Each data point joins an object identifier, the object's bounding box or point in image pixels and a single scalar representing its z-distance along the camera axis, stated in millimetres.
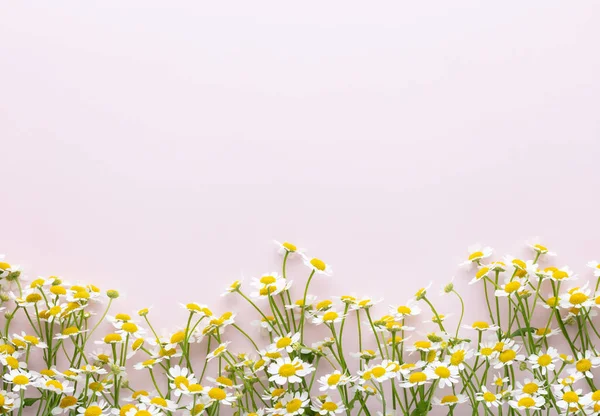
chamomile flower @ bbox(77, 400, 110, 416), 1034
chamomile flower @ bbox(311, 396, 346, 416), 1028
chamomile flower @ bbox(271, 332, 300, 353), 1042
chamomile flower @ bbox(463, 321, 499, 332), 1042
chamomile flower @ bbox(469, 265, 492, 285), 1044
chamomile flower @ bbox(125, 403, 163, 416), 1022
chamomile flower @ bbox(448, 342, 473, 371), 1030
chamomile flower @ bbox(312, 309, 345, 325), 1043
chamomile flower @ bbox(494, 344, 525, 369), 1035
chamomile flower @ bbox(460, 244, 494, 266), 1060
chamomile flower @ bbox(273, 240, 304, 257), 1064
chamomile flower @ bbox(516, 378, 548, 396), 1031
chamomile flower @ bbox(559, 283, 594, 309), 1037
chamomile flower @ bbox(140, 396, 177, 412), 1030
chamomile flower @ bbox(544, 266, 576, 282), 1041
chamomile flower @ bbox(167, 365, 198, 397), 1031
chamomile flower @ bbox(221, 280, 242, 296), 1060
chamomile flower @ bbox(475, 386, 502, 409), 1022
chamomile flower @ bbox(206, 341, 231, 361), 1037
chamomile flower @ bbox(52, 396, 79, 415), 1044
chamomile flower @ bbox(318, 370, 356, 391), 1026
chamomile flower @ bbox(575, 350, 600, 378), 1036
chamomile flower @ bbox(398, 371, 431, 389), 1027
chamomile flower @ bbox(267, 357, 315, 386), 1027
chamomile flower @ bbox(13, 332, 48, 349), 1048
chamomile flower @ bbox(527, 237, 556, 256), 1057
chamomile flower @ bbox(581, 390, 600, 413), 1012
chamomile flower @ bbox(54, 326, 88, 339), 1048
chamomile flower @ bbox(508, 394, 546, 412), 1021
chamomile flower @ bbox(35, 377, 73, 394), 1029
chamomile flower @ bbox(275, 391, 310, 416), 1028
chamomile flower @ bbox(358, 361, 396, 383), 1026
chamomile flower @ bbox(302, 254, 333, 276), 1056
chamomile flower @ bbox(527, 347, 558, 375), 1033
